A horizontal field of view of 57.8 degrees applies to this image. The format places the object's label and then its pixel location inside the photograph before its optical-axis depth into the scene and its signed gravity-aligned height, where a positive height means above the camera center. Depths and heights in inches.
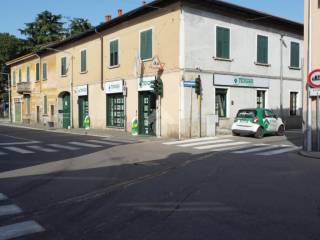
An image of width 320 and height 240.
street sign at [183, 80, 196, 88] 578.1 +57.7
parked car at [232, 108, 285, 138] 562.7 -21.4
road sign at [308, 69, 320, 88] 386.7 +44.7
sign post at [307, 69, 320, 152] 387.6 +32.9
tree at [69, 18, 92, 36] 1660.3 +499.2
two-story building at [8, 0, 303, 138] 593.5 +107.1
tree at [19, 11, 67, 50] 1701.7 +492.8
